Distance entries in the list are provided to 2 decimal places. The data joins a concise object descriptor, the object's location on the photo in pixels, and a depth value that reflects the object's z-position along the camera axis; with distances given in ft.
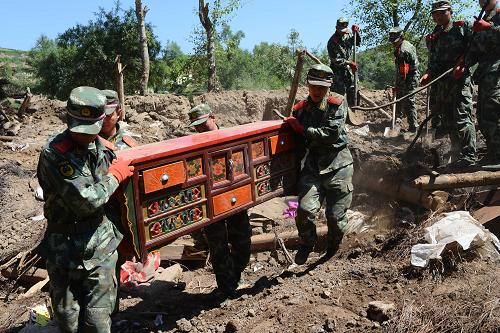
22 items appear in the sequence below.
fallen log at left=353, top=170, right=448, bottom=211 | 18.40
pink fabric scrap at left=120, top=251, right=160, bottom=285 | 18.00
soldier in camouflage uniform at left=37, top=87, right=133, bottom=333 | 9.55
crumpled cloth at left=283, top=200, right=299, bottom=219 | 21.70
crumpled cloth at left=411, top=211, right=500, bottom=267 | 14.29
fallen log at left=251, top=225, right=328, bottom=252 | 19.20
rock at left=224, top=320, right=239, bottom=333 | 13.15
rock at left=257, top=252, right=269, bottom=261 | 19.40
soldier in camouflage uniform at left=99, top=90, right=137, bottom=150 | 13.15
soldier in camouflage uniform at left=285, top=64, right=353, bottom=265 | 15.24
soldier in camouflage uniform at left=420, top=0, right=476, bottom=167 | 21.08
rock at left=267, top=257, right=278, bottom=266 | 18.85
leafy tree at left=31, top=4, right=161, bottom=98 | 75.00
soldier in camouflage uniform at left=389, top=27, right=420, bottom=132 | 32.50
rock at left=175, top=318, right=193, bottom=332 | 13.65
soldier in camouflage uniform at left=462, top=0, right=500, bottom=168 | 19.66
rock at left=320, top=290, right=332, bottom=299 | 14.11
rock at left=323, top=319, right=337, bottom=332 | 12.40
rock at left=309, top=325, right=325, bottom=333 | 12.41
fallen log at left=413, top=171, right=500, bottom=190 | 17.79
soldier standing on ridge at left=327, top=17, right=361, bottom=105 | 34.81
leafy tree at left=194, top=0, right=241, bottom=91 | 57.11
